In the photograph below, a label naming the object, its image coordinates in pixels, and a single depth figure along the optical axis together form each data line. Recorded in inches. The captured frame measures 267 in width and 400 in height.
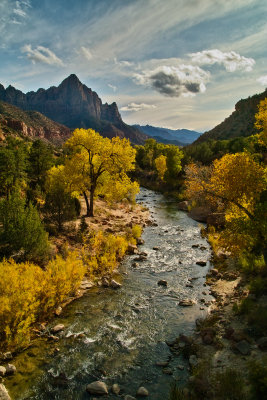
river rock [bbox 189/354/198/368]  338.3
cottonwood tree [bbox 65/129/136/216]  970.7
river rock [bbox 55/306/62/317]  452.1
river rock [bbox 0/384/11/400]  269.1
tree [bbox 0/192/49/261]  539.8
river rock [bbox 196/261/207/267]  699.4
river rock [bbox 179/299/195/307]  498.3
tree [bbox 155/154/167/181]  2383.6
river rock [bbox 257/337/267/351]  324.6
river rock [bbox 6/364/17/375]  318.3
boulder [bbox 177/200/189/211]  1512.8
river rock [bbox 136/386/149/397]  297.1
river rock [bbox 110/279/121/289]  568.3
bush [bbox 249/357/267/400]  234.2
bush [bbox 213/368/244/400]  258.7
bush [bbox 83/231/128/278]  616.1
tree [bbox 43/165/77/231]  799.1
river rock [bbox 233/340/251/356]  331.4
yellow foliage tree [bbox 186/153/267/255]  443.8
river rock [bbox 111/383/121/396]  300.3
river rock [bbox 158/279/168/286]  586.7
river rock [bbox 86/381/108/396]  299.1
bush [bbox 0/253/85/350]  348.2
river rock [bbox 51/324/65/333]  407.2
